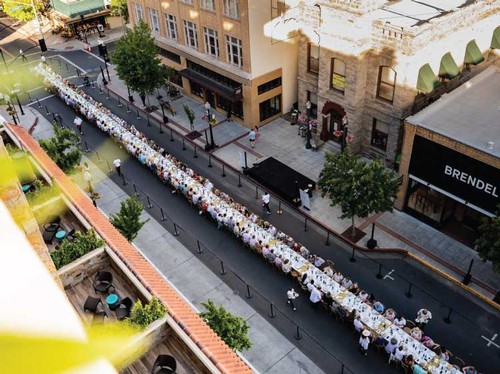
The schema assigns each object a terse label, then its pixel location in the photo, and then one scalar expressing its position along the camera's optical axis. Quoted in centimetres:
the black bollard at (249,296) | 2412
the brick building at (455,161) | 2380
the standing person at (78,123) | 3741
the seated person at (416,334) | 2039
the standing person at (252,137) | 3497
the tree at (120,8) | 5259
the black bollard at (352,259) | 2598
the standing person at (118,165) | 3266
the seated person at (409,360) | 1952
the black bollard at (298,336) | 2200
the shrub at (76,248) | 1450
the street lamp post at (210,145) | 3534
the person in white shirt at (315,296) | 2253
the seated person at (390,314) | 2118
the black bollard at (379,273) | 2495
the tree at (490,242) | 2120
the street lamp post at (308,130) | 3406
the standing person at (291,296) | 2278
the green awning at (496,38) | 3203
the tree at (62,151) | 2853
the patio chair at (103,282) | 1446
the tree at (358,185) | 2444
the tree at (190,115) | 3572
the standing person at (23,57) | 5100
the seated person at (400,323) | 2077
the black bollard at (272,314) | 2309
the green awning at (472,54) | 3078
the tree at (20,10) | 5597
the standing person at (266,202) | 2892
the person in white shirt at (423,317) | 2141
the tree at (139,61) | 3753
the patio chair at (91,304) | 1370
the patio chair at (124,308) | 1356
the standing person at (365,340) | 2056
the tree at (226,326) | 1752
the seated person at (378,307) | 2175
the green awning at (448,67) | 2933
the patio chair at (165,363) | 1177
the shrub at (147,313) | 1230
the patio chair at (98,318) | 1341
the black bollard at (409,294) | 2375
